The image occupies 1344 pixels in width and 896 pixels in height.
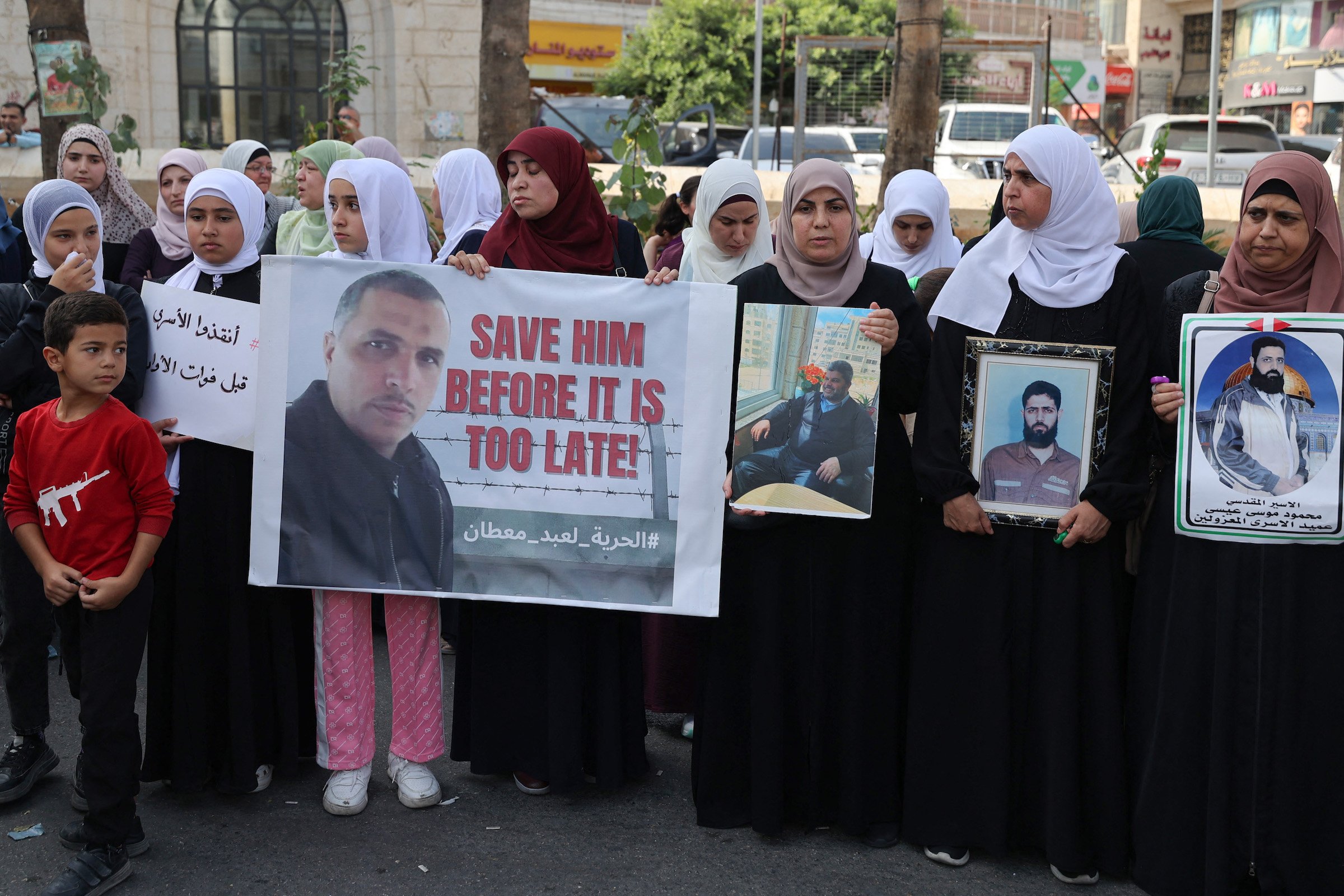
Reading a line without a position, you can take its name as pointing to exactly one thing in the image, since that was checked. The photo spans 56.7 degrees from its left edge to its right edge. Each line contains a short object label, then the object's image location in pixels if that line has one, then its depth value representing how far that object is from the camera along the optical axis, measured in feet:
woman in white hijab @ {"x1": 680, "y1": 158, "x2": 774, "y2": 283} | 13.33
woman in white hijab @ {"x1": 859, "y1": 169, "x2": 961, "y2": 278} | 16.28
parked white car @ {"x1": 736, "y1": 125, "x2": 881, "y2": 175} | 53.47
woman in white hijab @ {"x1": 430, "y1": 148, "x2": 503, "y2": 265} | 17.07
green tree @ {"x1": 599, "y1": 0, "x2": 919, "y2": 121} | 88.17
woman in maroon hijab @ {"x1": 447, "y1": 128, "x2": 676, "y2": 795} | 11.52
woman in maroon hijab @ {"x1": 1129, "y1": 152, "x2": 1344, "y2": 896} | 9.62
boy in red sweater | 9.93
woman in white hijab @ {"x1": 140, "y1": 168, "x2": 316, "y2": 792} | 11.39
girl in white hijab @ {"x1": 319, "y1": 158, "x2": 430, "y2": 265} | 11.65
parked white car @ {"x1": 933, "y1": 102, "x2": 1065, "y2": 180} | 54.80
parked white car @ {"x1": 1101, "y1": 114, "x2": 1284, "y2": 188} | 50.08
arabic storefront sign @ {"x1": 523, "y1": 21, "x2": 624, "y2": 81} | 103.45
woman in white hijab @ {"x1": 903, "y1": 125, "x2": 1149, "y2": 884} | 10.20
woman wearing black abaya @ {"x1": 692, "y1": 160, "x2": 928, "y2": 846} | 10.76
